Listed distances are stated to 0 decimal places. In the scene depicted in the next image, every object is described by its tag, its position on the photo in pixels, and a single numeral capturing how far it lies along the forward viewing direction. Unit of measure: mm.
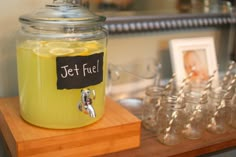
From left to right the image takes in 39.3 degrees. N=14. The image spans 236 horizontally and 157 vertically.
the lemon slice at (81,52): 553
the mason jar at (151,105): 726
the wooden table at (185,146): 614
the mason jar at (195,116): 697
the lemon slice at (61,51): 546
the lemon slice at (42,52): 544
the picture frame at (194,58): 889
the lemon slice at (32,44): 566
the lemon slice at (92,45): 579
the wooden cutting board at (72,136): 541
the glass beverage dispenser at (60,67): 550
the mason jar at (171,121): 668
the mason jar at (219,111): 729
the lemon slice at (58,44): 564
